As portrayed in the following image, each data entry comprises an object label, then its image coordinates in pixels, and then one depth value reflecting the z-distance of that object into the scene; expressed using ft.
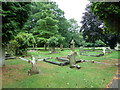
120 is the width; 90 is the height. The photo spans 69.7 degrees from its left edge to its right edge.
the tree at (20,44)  36.20
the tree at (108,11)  17.98
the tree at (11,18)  16.95
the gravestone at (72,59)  20.77
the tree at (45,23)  61.46
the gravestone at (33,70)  15.39
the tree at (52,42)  51.29
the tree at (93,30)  63.18
